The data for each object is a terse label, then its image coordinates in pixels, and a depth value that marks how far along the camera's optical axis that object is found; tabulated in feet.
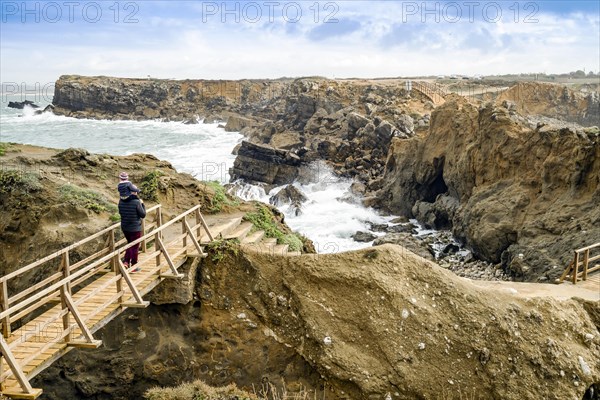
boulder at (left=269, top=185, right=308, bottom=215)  112.06
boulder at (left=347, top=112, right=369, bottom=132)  141.18
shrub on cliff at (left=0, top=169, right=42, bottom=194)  40.79
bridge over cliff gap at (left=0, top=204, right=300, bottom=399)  21.85
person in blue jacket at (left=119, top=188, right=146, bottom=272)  31.24
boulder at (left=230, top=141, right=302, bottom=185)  128.26
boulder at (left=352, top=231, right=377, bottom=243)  88.22
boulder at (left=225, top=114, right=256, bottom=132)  226.17
